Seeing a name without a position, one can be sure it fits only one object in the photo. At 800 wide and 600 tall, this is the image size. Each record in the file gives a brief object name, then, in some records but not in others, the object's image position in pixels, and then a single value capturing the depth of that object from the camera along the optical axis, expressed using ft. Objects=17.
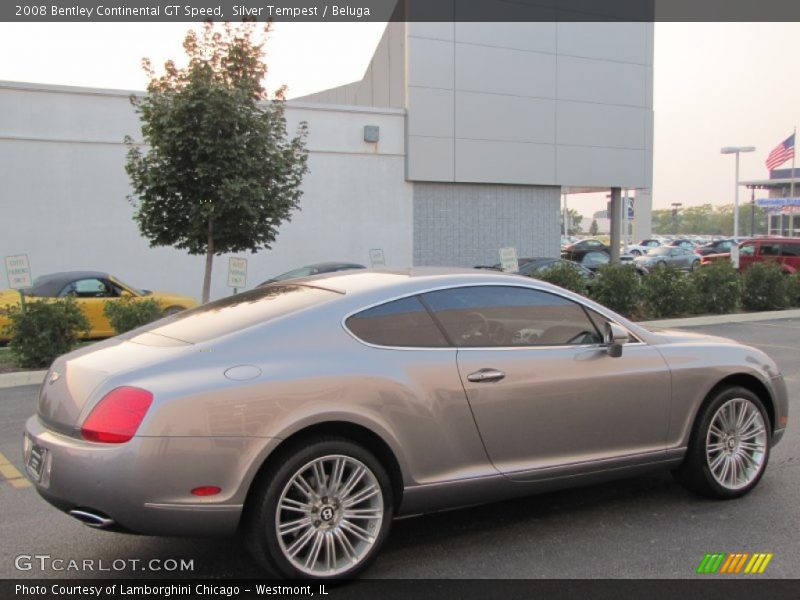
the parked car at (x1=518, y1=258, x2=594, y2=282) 65.50
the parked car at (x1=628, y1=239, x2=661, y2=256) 154.20
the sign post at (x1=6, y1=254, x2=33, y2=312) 36.58
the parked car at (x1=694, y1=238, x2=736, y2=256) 138.25
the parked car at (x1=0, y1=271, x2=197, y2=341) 47.55
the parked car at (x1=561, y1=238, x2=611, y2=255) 94.64
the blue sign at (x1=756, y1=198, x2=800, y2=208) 183.60
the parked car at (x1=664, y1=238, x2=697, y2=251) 159.17
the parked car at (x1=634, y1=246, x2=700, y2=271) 121.59
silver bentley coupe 11.69
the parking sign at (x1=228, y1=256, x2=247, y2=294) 43.01
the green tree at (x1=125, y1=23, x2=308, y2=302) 43.39
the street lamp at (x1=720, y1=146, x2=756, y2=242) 170.19
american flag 151.94
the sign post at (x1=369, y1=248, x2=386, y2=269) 58.59
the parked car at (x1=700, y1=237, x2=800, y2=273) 85.30
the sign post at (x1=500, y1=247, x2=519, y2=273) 51.67
